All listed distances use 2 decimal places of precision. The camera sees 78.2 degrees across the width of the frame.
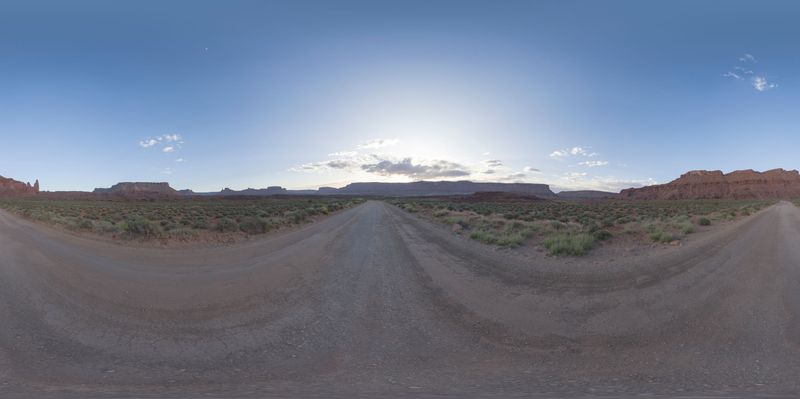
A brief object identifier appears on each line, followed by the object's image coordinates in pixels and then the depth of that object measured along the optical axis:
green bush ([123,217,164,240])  21.57
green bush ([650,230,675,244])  19.74
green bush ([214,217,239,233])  25.23
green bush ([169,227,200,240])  21.27
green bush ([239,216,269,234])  25.46
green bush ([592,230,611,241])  20.02
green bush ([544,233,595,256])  16.19
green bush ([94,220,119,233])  24.60
